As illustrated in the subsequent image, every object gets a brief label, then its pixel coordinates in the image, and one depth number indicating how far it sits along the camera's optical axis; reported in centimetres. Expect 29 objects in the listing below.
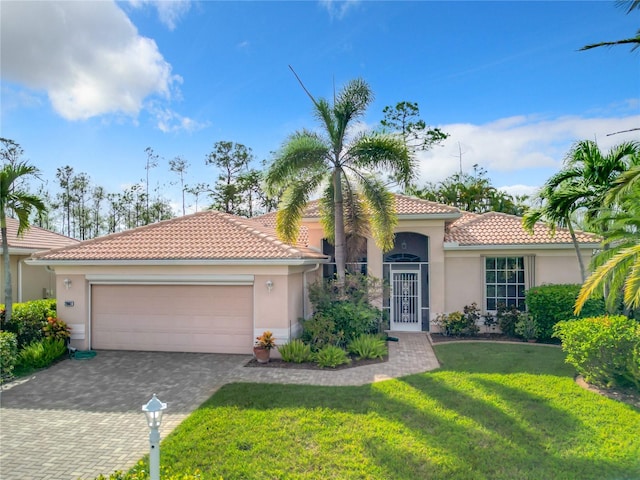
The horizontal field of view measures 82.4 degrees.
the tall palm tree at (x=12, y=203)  1156
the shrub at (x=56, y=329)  1236
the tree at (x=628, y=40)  832
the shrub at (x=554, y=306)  1388
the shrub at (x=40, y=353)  1121
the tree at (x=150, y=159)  3844
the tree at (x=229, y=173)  3803
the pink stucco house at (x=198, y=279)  1230
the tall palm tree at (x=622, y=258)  824
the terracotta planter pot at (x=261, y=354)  1158
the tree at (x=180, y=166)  3972
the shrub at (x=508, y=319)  1535
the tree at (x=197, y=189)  3938
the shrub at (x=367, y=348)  1216
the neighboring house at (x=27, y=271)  1752
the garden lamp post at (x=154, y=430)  408
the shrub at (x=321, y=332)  1247
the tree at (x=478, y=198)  3334
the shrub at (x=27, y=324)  1192
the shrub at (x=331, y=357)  1123
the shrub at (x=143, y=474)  416
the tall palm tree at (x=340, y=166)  1330
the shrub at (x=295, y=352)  1159
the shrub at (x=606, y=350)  838
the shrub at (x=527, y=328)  1466
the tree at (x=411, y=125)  3356
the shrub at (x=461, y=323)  1571
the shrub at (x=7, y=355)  1034
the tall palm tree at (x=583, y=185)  1236
